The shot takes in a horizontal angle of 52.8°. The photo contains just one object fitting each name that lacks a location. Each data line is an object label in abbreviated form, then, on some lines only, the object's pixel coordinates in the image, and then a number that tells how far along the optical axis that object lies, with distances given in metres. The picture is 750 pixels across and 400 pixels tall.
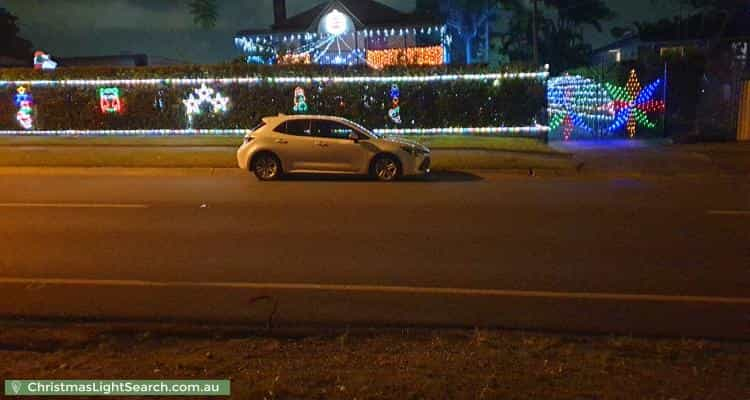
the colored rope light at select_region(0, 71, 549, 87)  24.30
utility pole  34.22
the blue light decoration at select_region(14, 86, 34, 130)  26.50
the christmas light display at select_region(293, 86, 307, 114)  25.11
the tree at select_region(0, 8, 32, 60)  62.73
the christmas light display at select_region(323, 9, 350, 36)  33.19
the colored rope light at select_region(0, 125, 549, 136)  24.39
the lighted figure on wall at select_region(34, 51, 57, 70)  28.89
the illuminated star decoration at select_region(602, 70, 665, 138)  24.28
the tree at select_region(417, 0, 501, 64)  36.81
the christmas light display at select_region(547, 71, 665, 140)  24.45
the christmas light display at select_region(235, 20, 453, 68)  33.25
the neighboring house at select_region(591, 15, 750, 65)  35.67
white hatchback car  15.38
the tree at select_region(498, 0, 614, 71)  45.44
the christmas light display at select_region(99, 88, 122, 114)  26.02
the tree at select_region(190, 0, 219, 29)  25.21
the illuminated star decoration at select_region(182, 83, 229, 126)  25.53
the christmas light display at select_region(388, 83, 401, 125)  24.72
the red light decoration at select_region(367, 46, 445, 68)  32.88
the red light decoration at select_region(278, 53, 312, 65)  31.77
